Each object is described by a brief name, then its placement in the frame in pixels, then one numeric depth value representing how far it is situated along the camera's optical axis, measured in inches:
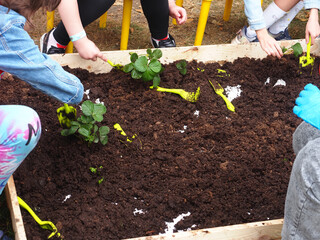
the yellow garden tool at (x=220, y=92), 92.8
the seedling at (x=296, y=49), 101.6
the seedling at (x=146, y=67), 90.4
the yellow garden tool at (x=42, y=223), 64.1
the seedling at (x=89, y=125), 73.9
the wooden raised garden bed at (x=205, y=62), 62.1
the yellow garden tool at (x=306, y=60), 103.4
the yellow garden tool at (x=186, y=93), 92.0
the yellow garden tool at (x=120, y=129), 82.0
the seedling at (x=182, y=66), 96.2
